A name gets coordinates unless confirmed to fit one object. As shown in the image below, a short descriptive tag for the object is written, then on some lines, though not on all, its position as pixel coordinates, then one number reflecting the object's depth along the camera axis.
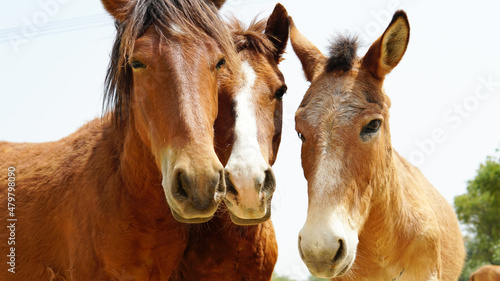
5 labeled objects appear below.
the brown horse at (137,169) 3.30
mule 3.78
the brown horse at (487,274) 16.84
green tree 28.67
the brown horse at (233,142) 4.07
